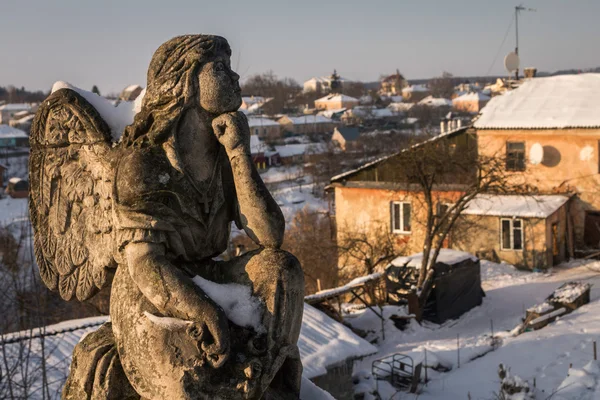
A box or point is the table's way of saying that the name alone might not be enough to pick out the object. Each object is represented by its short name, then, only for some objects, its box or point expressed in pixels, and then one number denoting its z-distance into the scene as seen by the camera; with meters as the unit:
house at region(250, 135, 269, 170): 56.45
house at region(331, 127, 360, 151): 70.28
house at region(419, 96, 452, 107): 119.00
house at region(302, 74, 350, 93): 158.25
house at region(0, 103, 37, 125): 106.48
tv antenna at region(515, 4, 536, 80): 31.85
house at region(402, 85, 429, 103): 144.88
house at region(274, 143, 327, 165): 64.94
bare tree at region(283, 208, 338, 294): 23.50
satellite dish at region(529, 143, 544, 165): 25.81
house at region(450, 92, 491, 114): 114.89
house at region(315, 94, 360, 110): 122.41
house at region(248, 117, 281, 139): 81.19
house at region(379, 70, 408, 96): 173.00
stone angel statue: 3.54
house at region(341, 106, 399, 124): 101.88
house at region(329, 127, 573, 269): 23.72
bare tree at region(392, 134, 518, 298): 19.97
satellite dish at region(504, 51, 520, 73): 31.67
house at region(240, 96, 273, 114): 99.62
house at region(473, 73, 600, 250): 25.44
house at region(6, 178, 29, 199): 47.53
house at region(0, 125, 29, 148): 67.46
